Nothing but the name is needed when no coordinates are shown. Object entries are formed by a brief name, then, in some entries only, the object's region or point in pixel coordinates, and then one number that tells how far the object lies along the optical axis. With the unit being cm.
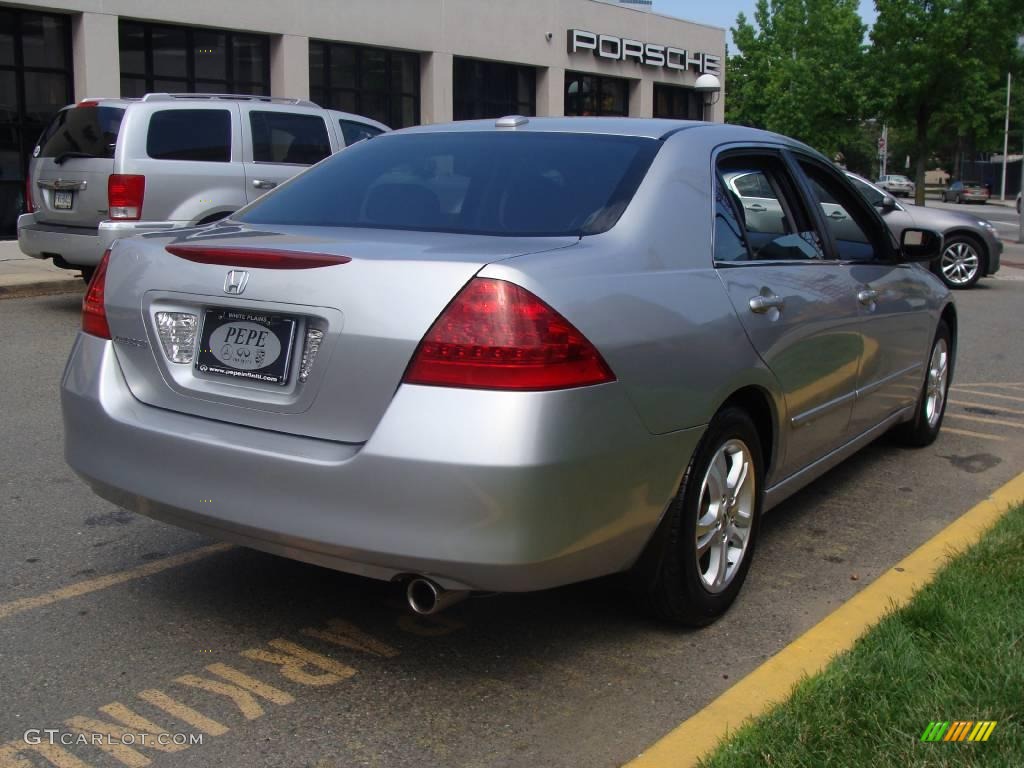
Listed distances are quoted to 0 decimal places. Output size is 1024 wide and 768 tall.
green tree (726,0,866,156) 3306
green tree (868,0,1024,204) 2614
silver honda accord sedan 305
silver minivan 1041
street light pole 6814
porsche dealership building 1794
